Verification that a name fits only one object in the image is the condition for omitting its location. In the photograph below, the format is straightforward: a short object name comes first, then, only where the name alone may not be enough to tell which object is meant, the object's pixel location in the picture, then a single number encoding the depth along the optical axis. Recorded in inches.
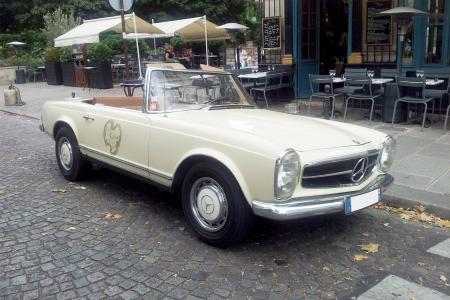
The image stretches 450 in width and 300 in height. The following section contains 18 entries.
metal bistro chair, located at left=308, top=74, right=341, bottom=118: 367.9
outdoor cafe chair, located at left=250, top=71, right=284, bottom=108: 437.7
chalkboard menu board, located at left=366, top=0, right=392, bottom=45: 426.9
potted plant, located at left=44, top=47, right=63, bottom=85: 840.3
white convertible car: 140.3
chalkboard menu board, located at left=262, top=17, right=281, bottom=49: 501.4
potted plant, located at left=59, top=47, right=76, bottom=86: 800.6
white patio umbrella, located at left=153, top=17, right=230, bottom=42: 714.2
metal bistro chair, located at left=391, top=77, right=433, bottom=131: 323.3
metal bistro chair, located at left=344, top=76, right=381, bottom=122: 351.6
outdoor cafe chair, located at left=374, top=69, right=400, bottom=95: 374.9
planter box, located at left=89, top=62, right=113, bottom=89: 720.3
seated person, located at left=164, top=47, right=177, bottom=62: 722.2
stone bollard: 576.7
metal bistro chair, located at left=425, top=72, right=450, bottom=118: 338.3
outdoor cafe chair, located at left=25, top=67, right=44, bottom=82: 959.6
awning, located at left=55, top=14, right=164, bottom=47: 607.8
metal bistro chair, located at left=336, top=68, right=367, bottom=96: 363.9
